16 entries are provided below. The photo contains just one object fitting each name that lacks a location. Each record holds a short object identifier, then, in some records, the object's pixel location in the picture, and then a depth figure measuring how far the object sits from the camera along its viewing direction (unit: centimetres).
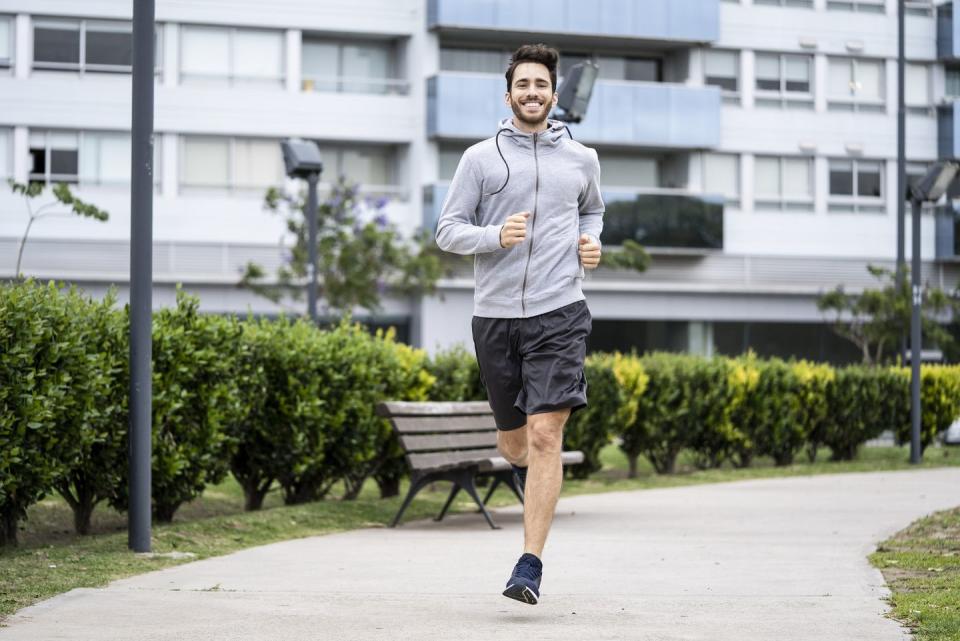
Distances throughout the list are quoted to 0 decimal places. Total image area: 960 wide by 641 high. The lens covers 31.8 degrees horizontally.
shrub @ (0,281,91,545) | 879
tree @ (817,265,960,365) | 2912
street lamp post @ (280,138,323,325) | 1922
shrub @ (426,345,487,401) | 1486
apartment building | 4003
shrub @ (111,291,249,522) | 1018
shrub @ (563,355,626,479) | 1670
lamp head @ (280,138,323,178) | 1959
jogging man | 689
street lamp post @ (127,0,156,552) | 909
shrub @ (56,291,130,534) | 937
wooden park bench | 1137
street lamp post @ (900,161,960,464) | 2178
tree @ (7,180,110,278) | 1720
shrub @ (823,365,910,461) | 2156
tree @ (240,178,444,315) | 3266
